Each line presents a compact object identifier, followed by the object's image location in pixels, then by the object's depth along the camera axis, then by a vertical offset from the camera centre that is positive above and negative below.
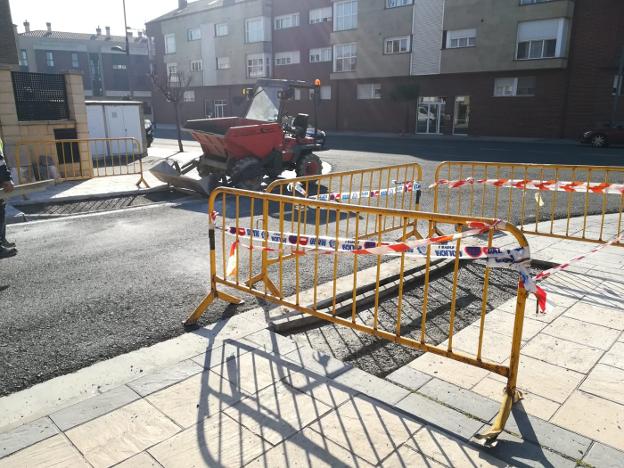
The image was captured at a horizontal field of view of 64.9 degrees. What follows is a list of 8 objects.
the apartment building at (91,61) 57.78 +5.25
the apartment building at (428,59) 27.61 +3.04
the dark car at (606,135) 22.94 -1.44
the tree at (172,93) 22.18 +0.55
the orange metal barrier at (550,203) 6.48 -1.98
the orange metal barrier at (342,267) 3.12 -1.63
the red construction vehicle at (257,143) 10.75 -0.88
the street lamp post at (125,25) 35.28 +5.67
